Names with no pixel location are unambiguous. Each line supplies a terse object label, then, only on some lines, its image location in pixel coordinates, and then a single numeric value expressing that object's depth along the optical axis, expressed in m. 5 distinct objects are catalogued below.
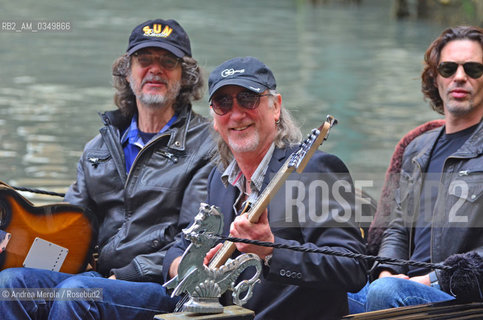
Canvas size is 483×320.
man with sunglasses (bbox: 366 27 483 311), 7.19
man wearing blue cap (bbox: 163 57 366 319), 5.82
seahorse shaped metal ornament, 5.59
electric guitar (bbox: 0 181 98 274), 7.22
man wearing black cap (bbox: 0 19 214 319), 7.58
